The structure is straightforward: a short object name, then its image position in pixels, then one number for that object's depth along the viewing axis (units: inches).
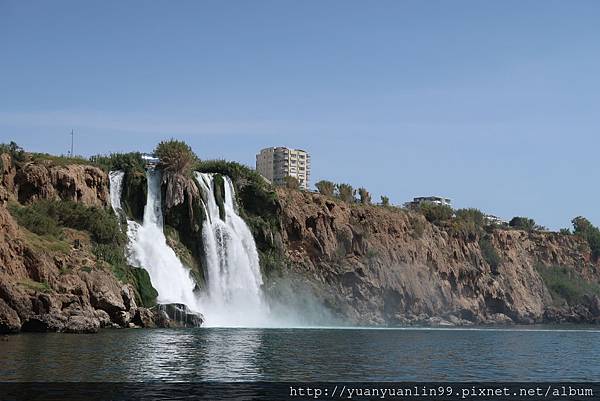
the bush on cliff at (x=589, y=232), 6579.7
